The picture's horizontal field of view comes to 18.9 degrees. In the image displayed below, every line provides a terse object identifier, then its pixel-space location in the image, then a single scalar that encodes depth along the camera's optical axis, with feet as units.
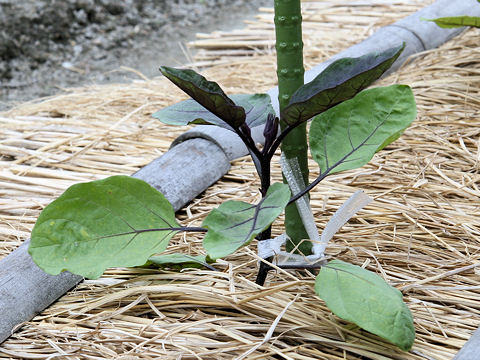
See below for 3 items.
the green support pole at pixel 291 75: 2.85
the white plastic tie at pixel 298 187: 2.90
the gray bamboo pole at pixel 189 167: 2.96
